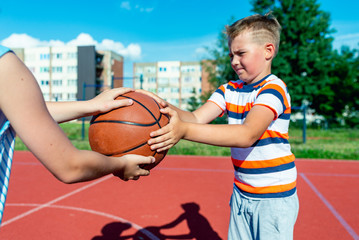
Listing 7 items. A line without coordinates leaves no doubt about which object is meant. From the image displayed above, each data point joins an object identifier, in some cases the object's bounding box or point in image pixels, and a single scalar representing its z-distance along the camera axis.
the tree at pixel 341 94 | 32.88
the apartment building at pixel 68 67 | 48.72
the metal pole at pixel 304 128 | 14.02
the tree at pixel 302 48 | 26.47
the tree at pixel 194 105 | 23.41
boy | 1.92
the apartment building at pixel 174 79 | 59.91
